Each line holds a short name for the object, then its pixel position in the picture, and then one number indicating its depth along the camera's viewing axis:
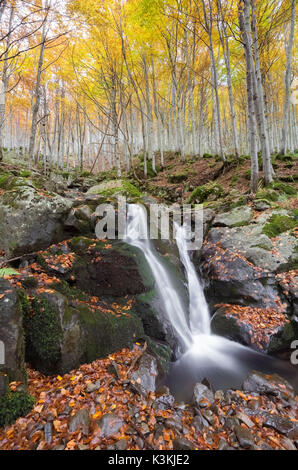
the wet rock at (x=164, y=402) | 2.77
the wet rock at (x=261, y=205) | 6.93
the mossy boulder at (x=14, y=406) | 2.17
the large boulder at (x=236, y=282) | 4.93
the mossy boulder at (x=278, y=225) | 6.00
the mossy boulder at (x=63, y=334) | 2.92
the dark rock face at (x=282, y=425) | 2.43
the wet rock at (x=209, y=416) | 2.56
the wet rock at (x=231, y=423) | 2.48
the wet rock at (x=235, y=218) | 6.75
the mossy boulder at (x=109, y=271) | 4.50
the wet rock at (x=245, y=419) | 2.52
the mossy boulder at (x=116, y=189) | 9.23
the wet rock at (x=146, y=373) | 3.12
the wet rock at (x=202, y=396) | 2.87
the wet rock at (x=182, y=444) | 2.17
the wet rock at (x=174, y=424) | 2.40
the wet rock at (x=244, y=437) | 2.25
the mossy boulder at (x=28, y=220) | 4.59
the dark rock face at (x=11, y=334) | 2.35
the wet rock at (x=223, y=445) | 2.23
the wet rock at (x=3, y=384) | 2.19
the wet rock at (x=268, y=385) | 3.07
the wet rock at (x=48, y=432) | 2.07
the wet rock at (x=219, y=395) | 2.99
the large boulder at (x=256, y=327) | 4.25
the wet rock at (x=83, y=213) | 5.56
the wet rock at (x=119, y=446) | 2.06
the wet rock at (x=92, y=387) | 2.71
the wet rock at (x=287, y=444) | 2.28
